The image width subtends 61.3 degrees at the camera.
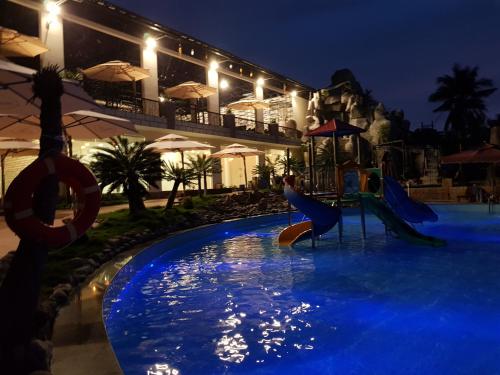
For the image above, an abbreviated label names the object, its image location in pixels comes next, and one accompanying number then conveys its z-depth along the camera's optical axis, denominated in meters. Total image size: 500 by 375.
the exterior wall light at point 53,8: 16.08
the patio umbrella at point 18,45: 11.52
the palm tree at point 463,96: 33.72
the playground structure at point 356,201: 8.75
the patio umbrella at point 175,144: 13.79
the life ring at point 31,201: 2.82
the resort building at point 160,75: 16.67
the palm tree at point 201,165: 15.78
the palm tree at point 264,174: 20.34
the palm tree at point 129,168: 9.86
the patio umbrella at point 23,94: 3.28
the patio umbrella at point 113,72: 16.22
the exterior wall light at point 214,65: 24.95
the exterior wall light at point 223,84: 26.70
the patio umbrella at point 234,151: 18.08
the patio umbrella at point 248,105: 24.77
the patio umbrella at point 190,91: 20.39
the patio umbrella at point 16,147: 11.65
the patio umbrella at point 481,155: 14.70
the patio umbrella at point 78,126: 6.19
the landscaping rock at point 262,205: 14.80
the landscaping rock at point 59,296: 4.24
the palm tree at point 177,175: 12.59
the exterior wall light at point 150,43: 20.86
